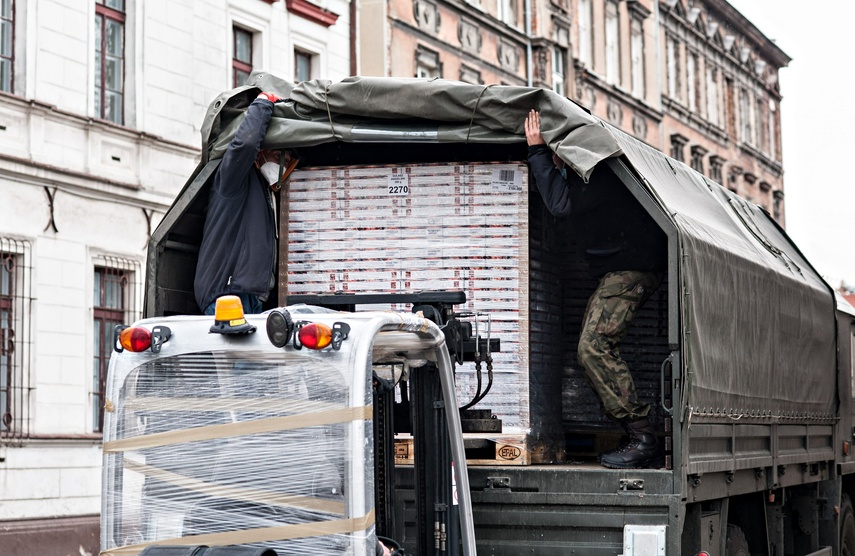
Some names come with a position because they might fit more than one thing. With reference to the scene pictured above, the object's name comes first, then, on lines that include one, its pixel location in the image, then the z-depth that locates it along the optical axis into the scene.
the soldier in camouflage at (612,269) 8.52
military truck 7.91
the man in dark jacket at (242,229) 8.55
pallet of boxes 8.59
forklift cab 5.98
